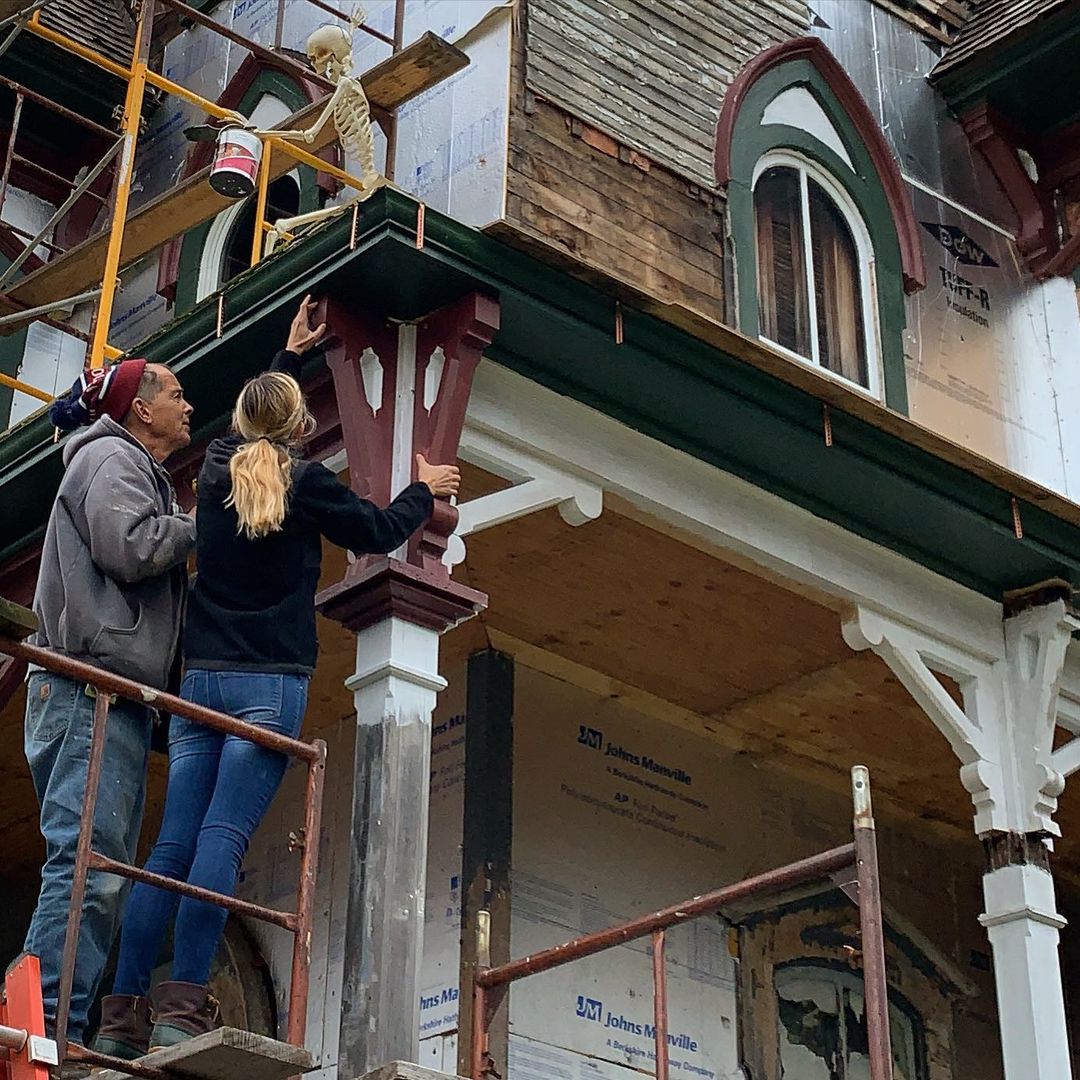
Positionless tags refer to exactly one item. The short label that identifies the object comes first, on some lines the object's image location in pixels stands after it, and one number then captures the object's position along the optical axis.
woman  6.73
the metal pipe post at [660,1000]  7.44
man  6.64
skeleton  9.66
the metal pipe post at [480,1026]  7.89
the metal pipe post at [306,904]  6.53
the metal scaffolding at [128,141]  10.03
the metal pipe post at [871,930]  6.88
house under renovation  8.70
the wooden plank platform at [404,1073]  6.80
